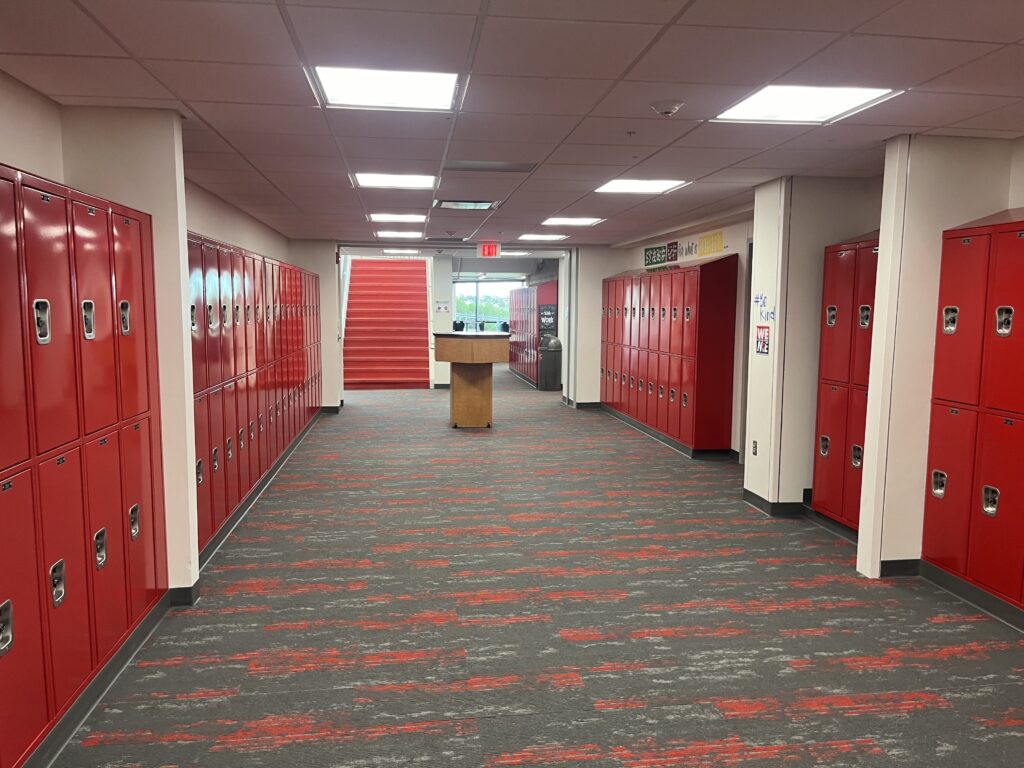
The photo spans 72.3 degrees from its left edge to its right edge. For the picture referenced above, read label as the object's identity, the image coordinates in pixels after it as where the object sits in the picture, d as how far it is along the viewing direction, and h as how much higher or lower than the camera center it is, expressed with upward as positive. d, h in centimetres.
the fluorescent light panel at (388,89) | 319 +110
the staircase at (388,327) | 1552 -22
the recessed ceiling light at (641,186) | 583 +114
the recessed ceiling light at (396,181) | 564 +113
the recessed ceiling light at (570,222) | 832 +118
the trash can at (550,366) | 1488 -101
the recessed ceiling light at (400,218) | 805 +117
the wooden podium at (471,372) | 970 -77
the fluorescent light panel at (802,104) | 342 +111
